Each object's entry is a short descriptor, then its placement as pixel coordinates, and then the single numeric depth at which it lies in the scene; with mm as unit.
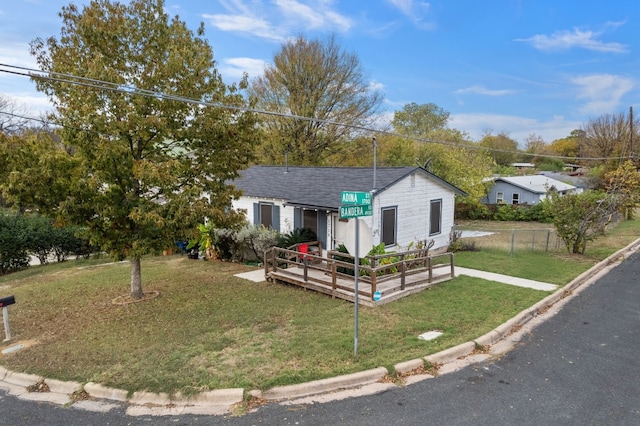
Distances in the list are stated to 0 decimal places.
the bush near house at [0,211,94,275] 16875
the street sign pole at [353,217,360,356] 6229
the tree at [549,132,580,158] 81312
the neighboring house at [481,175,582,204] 36062
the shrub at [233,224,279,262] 14570
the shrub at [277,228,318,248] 13762
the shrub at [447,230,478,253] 17345
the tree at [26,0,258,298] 8188
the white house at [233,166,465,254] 13984
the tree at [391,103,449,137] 56125
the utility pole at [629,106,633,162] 29009
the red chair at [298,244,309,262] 13375
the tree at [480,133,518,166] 64581
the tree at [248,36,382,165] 30953
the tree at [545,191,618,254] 15651
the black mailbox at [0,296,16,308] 7526
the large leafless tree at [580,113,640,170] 55938
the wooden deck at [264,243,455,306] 9664
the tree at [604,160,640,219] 16656
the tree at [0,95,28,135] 32656
